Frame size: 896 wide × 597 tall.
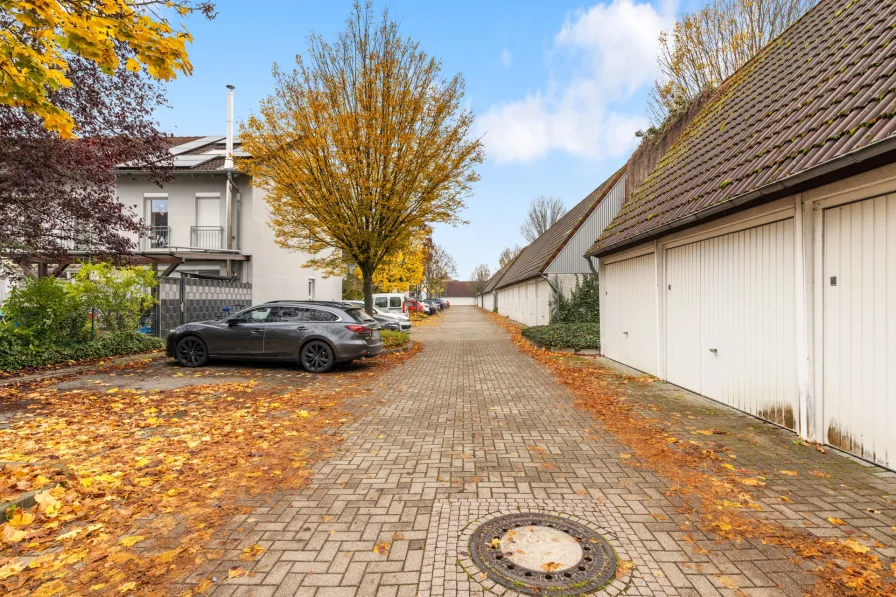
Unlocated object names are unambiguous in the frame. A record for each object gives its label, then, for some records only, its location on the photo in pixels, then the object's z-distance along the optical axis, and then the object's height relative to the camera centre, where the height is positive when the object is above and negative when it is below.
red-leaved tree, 8.38 +2.79
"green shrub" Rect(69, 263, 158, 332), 10.55 +0.22
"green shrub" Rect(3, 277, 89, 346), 9.23 -0.16
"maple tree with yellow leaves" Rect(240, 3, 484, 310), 13.22 +4.68
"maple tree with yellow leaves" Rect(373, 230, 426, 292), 32.04 +2.00
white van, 26.43 -0.03
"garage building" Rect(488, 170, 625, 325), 20.61 +2.34
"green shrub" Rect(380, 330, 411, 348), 14.65 -1.33
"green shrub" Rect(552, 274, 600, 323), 19.84 -0.16
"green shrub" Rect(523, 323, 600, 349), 13.43 -1.19
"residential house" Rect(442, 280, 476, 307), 114.12 +1.70
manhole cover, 2.56 -1.64
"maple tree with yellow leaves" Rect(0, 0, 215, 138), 4.14 +2.59
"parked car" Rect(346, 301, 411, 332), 20.38 -0.97
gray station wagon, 10.02 -0.83
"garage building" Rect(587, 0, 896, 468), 4.27 +0.74
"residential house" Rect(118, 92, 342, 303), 19.70 +3.93
